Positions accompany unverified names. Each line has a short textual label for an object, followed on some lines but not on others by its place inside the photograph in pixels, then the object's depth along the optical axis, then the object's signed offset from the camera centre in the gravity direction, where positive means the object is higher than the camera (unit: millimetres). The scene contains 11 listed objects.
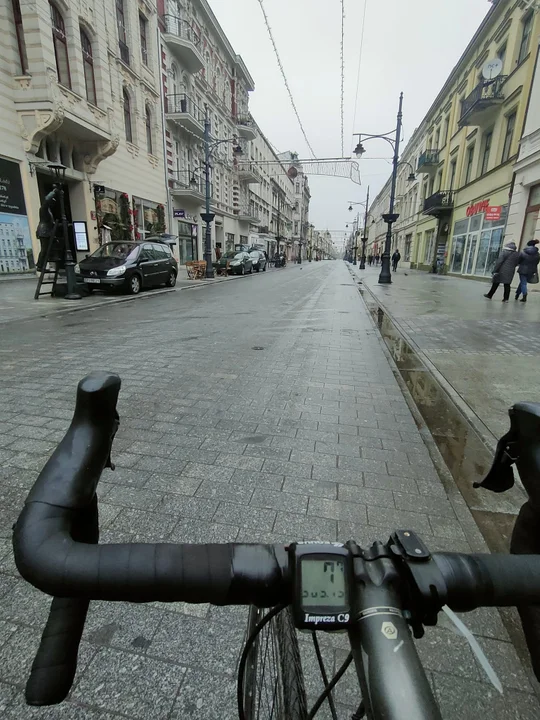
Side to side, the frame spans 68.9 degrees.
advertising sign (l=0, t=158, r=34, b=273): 12984 +633
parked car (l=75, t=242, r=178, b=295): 12117 -686
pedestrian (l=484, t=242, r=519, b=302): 11625 -455
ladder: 10539 -791
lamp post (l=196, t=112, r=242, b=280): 21172 +1234
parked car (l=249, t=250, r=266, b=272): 29875 -901
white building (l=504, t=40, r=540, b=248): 15695 +2802
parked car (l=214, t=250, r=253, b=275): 25953 -962
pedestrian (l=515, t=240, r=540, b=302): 11893 -385
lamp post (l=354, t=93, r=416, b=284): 18859 +3950
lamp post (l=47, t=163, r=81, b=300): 10664 -459
